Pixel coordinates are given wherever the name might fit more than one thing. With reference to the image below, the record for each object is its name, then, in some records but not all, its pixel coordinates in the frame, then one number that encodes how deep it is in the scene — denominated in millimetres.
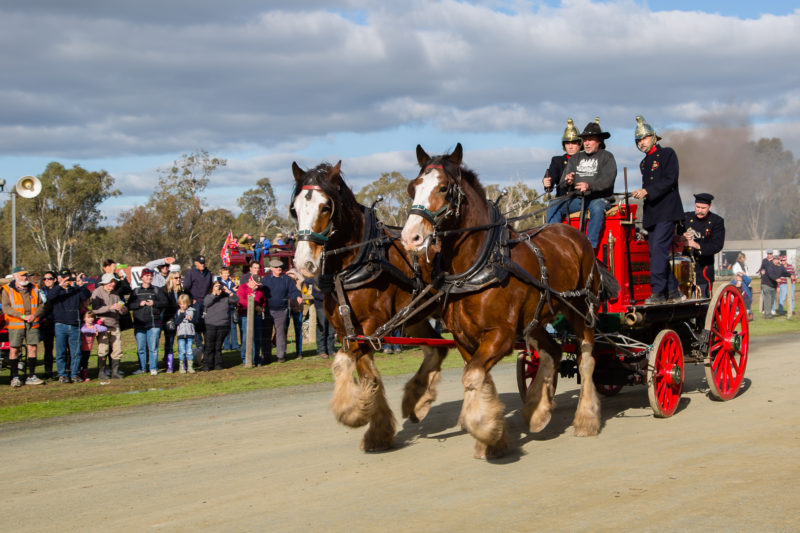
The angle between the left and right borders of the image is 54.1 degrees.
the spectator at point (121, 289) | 14656
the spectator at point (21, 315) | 13172
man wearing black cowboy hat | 9016
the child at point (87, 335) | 13711
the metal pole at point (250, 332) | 15375
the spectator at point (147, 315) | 14469
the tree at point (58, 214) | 57781
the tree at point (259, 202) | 69750
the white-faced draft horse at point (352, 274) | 6957
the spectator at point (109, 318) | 13992
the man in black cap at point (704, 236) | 10125
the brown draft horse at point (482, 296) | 6500
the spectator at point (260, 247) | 22188
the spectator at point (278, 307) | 16156
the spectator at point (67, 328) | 13484
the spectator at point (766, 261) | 24859
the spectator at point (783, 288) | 25094
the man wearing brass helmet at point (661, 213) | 9031
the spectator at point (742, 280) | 23822
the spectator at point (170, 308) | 15000
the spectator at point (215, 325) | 15062
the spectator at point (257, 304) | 15820
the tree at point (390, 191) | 58159
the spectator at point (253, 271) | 16484
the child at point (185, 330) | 14641
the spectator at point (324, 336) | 16562
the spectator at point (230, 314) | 16739
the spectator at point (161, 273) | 15945
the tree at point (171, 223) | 51469
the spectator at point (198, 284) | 15875
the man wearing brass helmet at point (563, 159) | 10133
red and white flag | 24266
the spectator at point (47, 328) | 13992
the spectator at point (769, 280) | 24297
